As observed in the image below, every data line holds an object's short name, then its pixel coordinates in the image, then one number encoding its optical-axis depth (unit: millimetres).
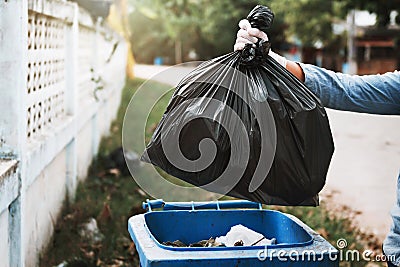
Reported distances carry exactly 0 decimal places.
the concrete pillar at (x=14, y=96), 3293
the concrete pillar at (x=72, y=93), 5570
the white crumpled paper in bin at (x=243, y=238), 2743
